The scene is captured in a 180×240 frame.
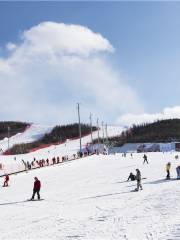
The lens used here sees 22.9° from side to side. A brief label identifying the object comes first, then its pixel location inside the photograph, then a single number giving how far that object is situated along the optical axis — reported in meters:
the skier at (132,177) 28.42
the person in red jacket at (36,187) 23.19
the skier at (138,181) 22.92
